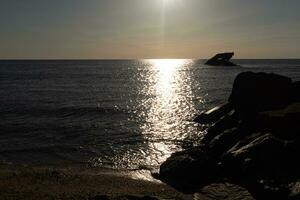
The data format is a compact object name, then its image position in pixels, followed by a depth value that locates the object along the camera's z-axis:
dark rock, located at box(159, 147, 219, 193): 17.23
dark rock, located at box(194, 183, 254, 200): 15.29
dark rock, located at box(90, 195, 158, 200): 13.88
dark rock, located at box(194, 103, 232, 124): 33.50
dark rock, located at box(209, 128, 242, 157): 20.90
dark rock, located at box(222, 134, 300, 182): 14.88
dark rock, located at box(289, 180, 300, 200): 12.64
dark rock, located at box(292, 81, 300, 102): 26.38
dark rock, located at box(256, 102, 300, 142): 18.54
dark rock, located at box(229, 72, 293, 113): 27.00
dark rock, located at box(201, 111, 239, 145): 25.31
